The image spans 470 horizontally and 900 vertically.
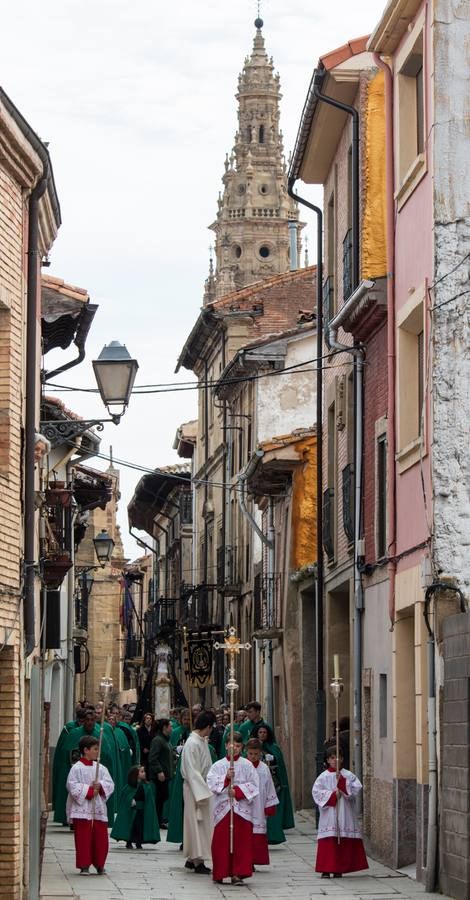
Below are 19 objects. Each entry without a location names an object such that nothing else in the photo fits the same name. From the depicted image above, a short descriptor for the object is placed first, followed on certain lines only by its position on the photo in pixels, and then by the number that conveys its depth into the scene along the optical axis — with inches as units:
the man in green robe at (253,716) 1006.4
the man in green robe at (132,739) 1138.7
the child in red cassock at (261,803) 832.3
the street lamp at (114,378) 740.0
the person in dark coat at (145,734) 1151.0
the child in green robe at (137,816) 933.8
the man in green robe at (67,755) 1026.7
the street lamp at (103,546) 1555.1
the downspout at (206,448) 2215.1
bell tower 5575.8
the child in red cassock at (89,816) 802.8
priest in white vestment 845.8
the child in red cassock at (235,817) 788.6
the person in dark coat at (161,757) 979.3
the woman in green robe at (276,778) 956.6
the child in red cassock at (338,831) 789.9
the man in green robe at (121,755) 1093.1
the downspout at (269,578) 1453.5
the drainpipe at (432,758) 714.8
